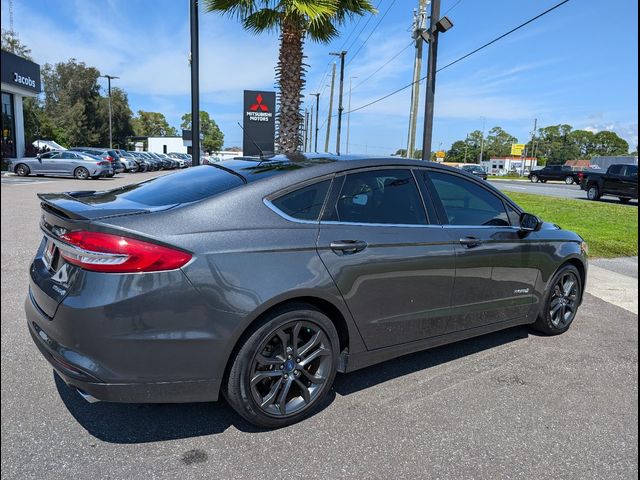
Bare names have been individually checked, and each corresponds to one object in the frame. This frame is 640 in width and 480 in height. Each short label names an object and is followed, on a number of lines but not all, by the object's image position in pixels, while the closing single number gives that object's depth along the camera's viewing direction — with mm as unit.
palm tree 10727
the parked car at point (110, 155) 28706
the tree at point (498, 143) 148875
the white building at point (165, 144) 76219
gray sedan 2379
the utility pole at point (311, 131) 77319
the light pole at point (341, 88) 37719
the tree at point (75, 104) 60000
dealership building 30406
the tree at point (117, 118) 64250
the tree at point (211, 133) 111769
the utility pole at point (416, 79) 18047
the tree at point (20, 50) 49431
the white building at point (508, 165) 104850
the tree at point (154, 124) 105425
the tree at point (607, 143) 130375
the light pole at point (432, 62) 11172
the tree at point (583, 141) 132375
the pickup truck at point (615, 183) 20062
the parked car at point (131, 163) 36484
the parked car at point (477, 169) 40462
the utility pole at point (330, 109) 49094
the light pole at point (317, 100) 63225
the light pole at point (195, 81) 8438
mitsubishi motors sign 14242
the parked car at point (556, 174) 43066
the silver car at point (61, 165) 25375
